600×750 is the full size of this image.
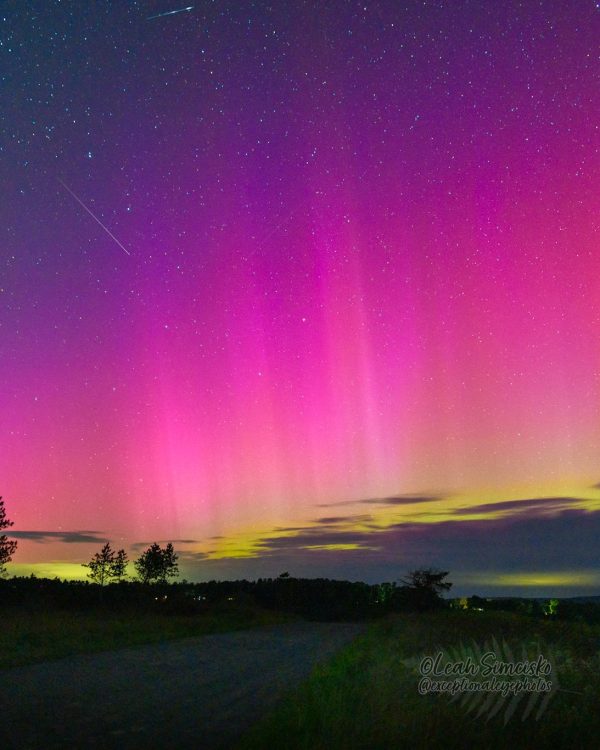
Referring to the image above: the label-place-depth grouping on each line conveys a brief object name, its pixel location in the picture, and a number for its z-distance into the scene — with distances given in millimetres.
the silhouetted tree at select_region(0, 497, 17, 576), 52844
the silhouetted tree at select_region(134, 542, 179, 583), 76750
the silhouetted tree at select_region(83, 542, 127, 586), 75750
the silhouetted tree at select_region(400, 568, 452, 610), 51562
